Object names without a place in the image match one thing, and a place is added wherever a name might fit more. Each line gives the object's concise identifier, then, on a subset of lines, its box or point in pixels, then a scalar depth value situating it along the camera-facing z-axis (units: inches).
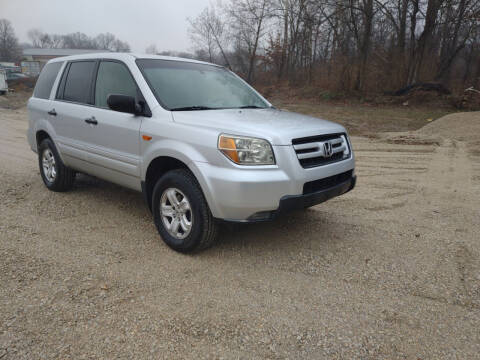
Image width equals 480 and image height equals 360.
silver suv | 118.0
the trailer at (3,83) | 1210.0
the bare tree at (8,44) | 3134.8
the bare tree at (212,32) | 1380.4
